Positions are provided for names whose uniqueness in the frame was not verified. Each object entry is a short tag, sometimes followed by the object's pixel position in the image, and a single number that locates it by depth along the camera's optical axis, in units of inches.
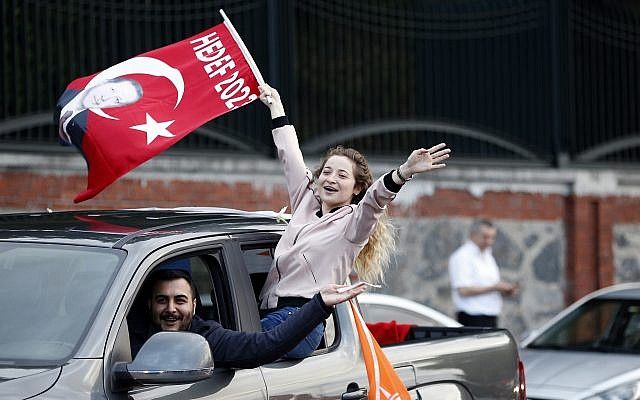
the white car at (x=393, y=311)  751.1
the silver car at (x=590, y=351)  721.0
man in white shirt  955.3
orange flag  434.2
